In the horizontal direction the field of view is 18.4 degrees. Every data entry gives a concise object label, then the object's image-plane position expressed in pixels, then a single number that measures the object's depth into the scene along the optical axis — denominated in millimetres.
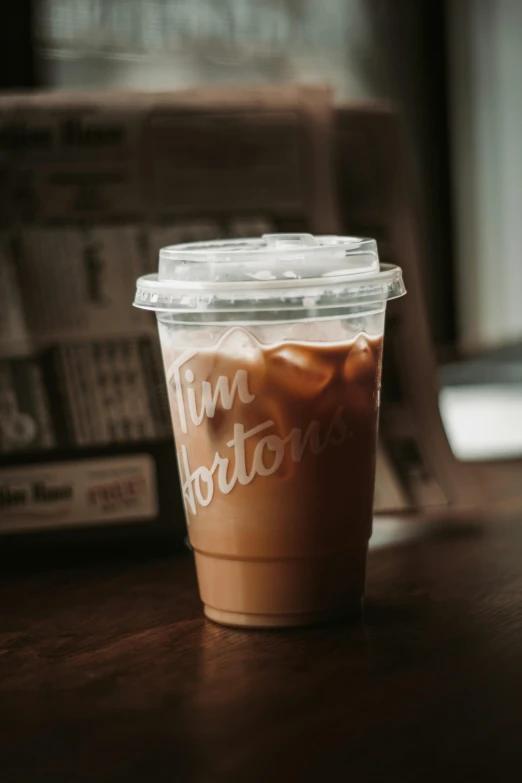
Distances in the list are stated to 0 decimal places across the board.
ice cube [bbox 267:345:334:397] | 549
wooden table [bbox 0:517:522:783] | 467
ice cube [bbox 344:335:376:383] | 559
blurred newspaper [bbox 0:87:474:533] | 683
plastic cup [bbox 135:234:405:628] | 551
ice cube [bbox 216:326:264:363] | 550
